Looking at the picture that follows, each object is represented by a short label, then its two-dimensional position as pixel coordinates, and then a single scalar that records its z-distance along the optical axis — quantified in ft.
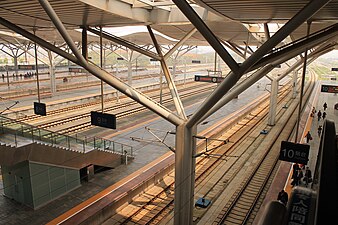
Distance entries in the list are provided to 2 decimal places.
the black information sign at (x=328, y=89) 65.69
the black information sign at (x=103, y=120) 32.45
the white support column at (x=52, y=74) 86.93
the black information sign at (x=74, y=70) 102.60
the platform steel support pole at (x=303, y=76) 25.37
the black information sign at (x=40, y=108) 41.39
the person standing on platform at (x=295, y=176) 37.01
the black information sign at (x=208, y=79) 61.77
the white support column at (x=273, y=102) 72.00
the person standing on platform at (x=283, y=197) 31.59
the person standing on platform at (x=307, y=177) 37.81
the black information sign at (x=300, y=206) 8.88
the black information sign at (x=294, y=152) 27.61
